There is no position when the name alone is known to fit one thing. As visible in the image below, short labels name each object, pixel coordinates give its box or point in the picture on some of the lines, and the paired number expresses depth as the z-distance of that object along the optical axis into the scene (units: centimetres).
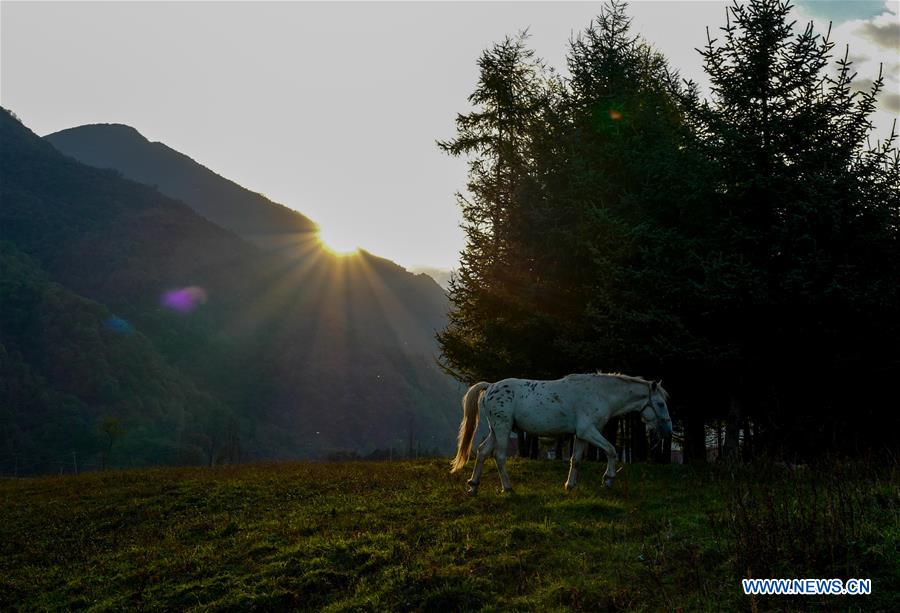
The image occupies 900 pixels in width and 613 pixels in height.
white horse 1409
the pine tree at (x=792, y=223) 1542
